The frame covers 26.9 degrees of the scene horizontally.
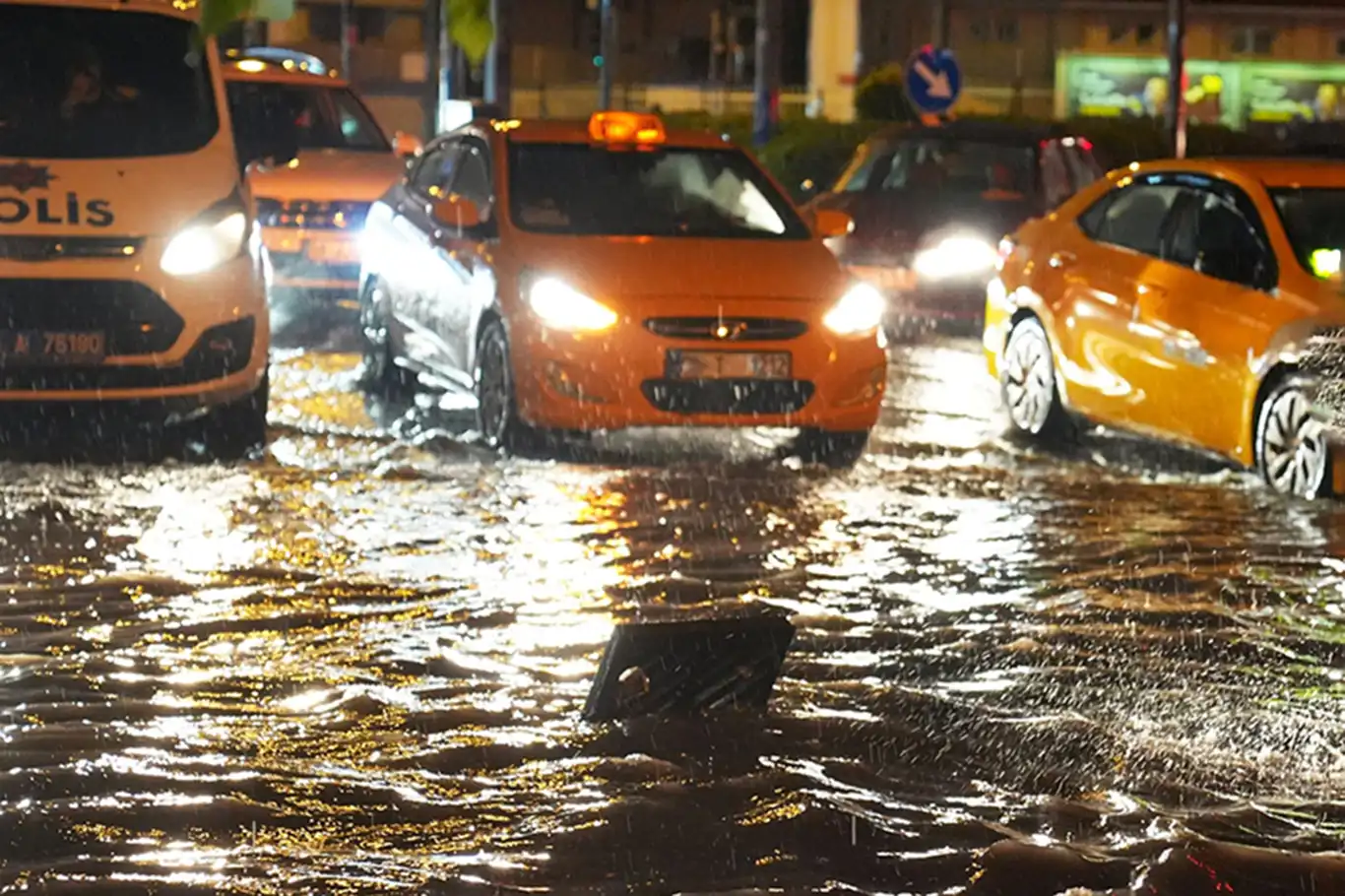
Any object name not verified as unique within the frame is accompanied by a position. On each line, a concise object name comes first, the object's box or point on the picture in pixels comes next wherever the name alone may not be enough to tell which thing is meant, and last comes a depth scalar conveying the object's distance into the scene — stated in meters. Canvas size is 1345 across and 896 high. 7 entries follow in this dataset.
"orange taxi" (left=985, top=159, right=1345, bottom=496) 11.64
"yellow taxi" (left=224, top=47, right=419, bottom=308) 18.36
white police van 11.59
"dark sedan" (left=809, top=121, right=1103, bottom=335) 19.73
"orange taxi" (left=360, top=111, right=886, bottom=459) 12.34
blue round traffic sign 26.95
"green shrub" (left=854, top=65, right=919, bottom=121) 45.12
